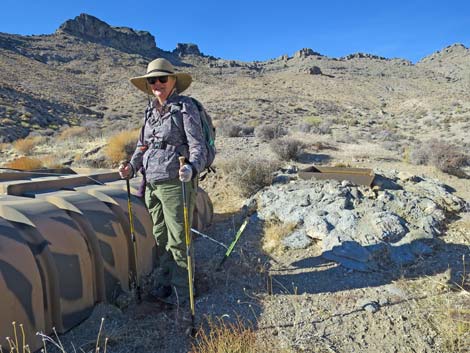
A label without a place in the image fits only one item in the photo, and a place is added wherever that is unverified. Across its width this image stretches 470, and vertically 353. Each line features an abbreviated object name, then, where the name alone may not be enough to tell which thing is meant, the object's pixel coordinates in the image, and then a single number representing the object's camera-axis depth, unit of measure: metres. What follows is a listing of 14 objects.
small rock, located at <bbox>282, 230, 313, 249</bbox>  4.98
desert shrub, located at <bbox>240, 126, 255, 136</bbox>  15.75
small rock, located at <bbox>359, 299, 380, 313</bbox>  3.39
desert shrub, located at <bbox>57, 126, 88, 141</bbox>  18.67
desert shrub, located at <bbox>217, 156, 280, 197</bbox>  7.43
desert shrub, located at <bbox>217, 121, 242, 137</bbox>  14.51
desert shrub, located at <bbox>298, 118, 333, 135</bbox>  17.47
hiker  3.29
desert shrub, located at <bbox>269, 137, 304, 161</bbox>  10.08
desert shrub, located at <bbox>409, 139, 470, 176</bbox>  9.02
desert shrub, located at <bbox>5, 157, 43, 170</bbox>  8.88
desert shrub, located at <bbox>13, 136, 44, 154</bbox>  14.47
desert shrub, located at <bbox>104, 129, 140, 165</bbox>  11.04
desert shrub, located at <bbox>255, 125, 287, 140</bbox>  13.48
